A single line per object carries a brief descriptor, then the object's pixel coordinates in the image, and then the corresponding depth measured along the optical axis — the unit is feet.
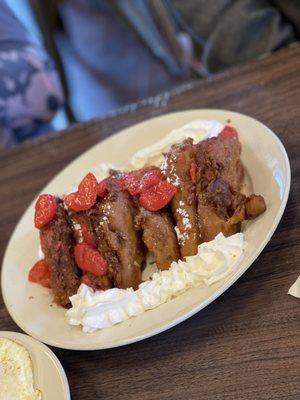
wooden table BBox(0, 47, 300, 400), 3.18
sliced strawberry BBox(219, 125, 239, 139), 4.35
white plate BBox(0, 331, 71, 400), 3.34
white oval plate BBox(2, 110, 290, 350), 3.51
